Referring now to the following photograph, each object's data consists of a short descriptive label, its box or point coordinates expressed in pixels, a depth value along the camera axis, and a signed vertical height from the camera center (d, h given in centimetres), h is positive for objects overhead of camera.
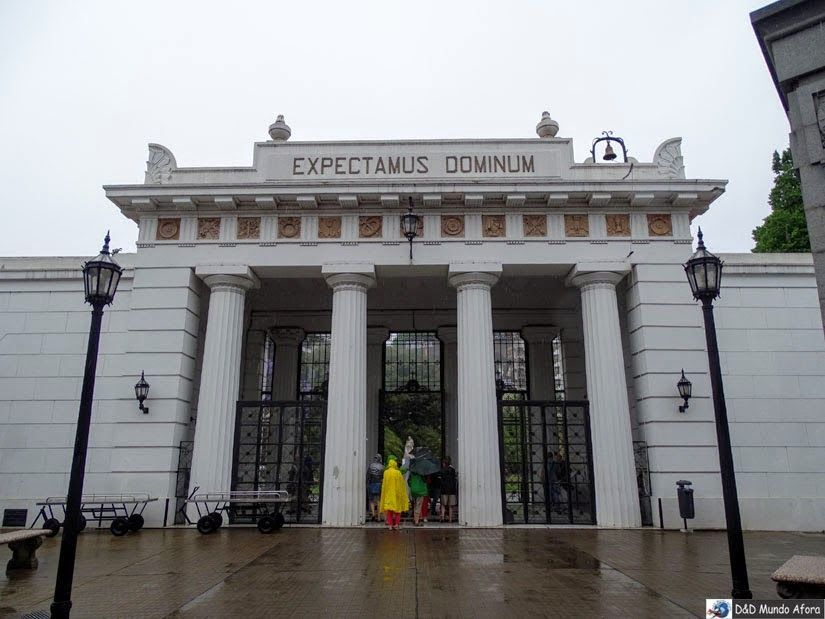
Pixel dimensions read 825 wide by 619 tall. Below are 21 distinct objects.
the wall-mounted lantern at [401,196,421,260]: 1573 +585
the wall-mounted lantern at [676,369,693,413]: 1471 +149
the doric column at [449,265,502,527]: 1467 +116
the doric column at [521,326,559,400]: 2148 +329
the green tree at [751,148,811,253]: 2658 +1045
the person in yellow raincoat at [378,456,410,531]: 1427 -106
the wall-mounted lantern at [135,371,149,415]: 1506 +147
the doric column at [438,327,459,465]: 2127 +234
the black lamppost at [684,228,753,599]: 675 +57
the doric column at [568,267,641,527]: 1463 +118
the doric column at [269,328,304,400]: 2188 +329
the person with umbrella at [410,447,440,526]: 1538 -60
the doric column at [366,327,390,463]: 2119 +265
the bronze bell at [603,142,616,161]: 1758 +851
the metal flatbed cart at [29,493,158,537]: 1359 -142
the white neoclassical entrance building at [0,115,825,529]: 1494 +308
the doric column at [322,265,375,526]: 1472 +127
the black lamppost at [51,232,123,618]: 626 +38
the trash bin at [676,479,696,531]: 1366 -122
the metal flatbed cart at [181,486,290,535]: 1371 -135
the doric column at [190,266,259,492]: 1505 +191
